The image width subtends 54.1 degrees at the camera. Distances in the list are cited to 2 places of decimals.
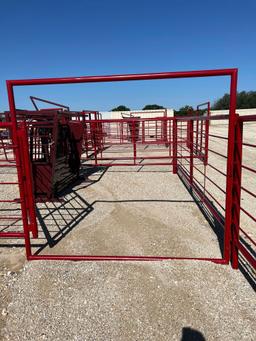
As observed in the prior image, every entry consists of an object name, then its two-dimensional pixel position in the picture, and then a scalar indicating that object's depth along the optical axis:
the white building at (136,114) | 23.61
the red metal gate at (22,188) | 2.84
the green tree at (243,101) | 78.51
